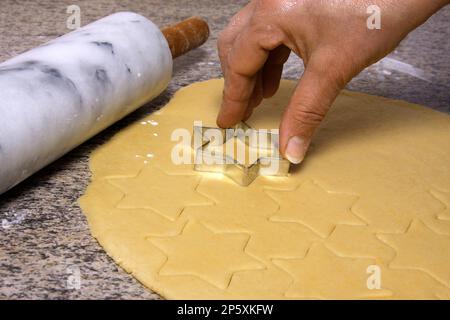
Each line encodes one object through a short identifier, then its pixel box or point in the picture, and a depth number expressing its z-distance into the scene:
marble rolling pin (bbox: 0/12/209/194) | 0.44
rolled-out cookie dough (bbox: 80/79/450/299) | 0.39
